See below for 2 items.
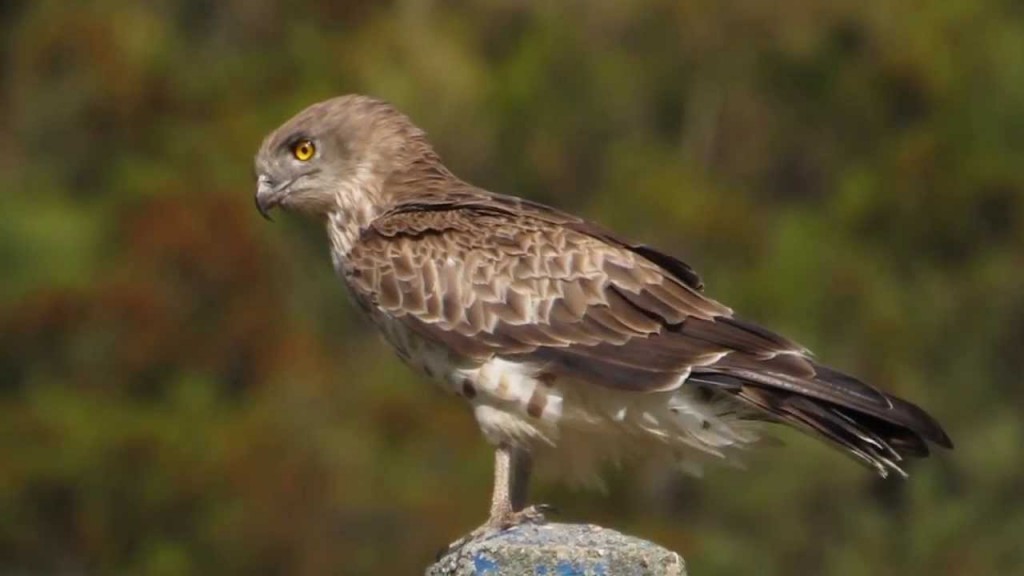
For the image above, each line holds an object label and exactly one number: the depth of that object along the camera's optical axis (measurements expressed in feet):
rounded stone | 31.91
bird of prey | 40.65
